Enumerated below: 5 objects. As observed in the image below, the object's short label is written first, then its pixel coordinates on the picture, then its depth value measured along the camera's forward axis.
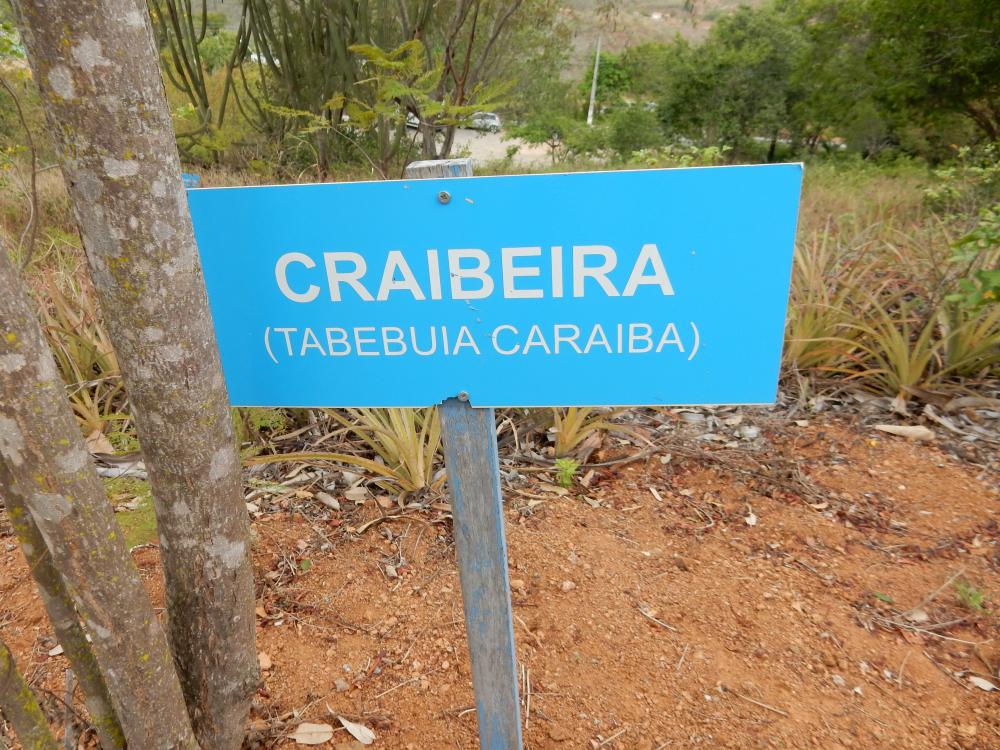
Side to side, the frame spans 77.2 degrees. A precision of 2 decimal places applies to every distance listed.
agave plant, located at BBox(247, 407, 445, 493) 2.03
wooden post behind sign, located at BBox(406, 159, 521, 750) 0.99
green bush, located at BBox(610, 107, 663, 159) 15.32
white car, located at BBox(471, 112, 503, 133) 15.03
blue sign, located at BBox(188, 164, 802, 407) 0.84
